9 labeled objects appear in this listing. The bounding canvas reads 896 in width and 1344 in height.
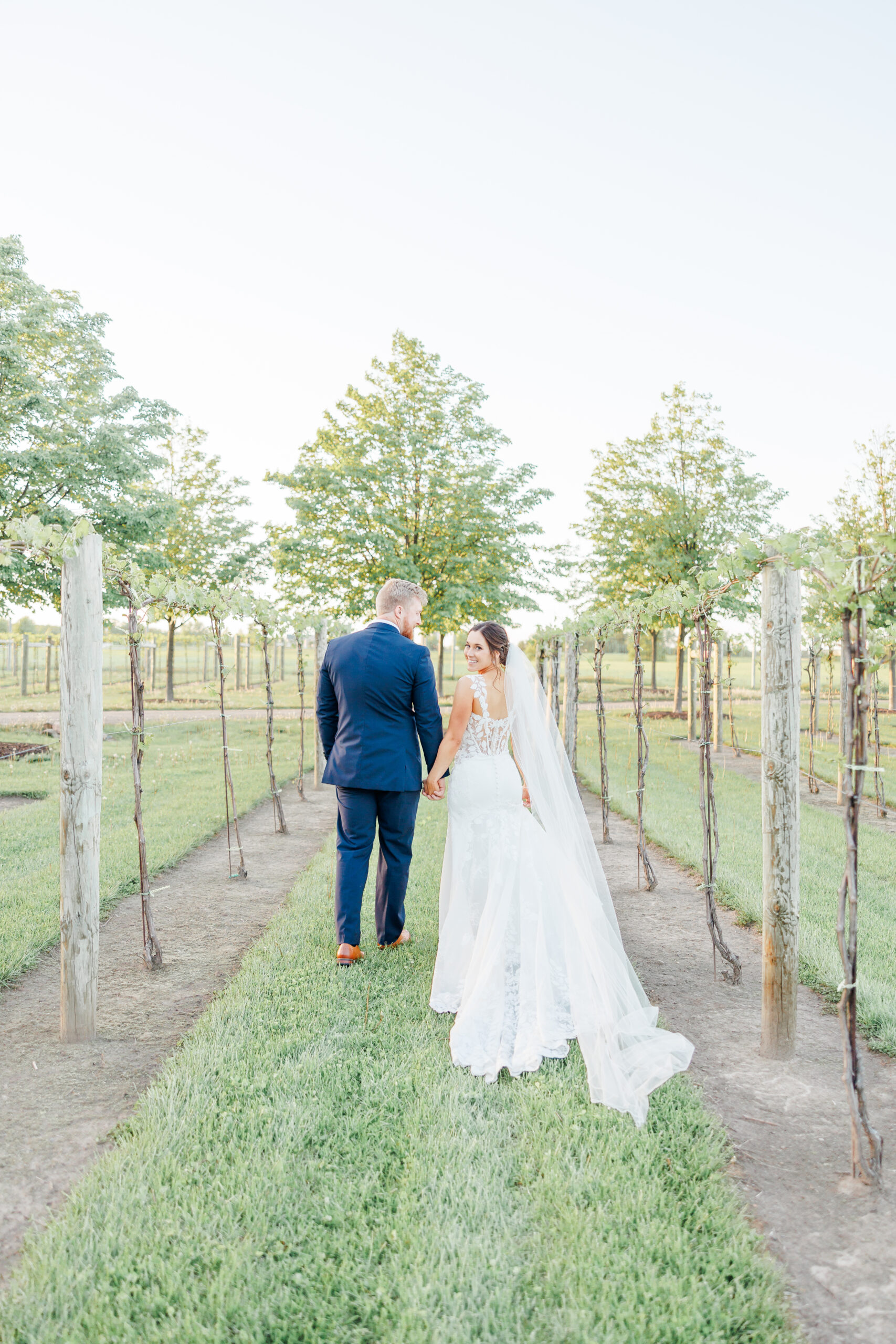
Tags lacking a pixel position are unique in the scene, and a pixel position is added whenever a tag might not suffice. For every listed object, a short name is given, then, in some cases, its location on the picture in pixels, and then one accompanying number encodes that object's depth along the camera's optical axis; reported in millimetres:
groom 4520
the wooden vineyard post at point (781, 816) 3588
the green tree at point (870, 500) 19750
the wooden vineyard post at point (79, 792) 3705
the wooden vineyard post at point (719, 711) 8964
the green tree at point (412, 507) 16203
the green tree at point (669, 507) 19656
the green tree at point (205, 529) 22281
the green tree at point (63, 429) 13992
